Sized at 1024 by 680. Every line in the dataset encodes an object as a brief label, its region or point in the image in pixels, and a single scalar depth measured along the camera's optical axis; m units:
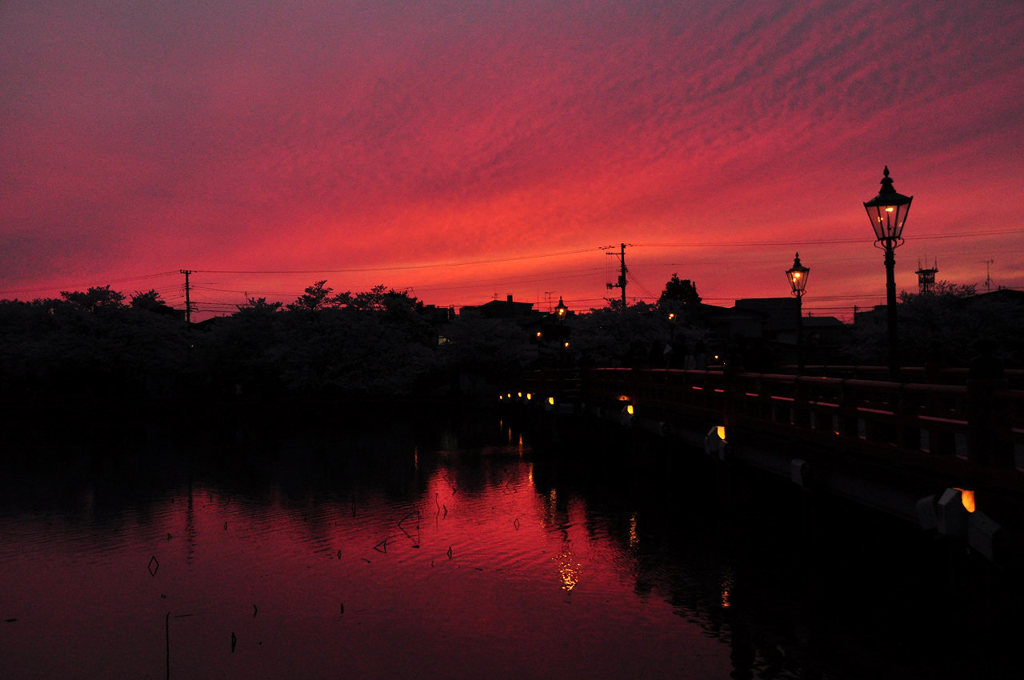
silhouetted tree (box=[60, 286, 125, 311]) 76.69
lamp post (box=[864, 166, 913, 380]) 13.25
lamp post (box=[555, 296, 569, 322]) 39.85
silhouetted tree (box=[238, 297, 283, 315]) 78.88
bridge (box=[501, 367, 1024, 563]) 8.57
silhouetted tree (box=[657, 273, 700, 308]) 112.25
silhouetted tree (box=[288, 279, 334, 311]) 76.19
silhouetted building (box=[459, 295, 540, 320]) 109.19
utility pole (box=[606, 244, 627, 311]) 74.64
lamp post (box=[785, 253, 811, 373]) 17.88
